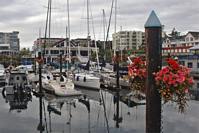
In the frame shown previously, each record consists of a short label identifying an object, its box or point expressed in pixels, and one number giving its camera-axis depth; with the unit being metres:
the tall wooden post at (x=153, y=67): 5.61
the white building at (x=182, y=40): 109.55
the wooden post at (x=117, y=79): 34.53
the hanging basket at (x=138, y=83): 6.46
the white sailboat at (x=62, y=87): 34.28
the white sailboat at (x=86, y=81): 40.53
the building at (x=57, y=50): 108.50
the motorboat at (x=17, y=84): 35.59
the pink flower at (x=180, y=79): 5.49
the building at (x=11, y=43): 193.18
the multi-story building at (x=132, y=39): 184.38
